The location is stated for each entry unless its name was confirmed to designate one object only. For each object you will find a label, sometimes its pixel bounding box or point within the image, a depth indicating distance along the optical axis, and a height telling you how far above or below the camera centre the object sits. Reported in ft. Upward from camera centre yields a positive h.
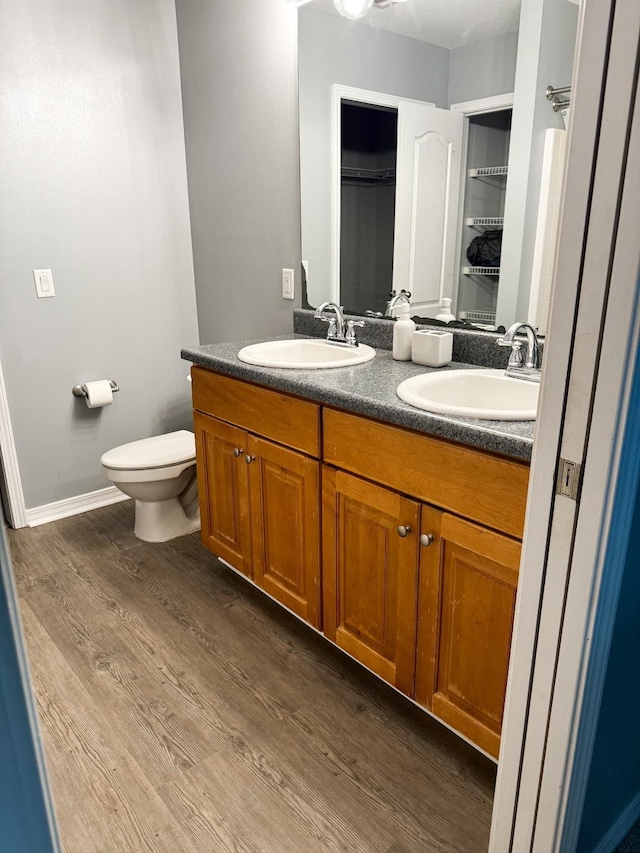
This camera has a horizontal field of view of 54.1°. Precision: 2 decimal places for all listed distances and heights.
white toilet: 8.18 -3.13
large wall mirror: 5.55 +0.79
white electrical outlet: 8.37 -0.64
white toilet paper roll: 9.18 -2.24
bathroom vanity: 4.42 -2.29
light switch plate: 8.68 -0.64
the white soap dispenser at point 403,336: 6.38 -1.00
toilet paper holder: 9.28 -2.21
